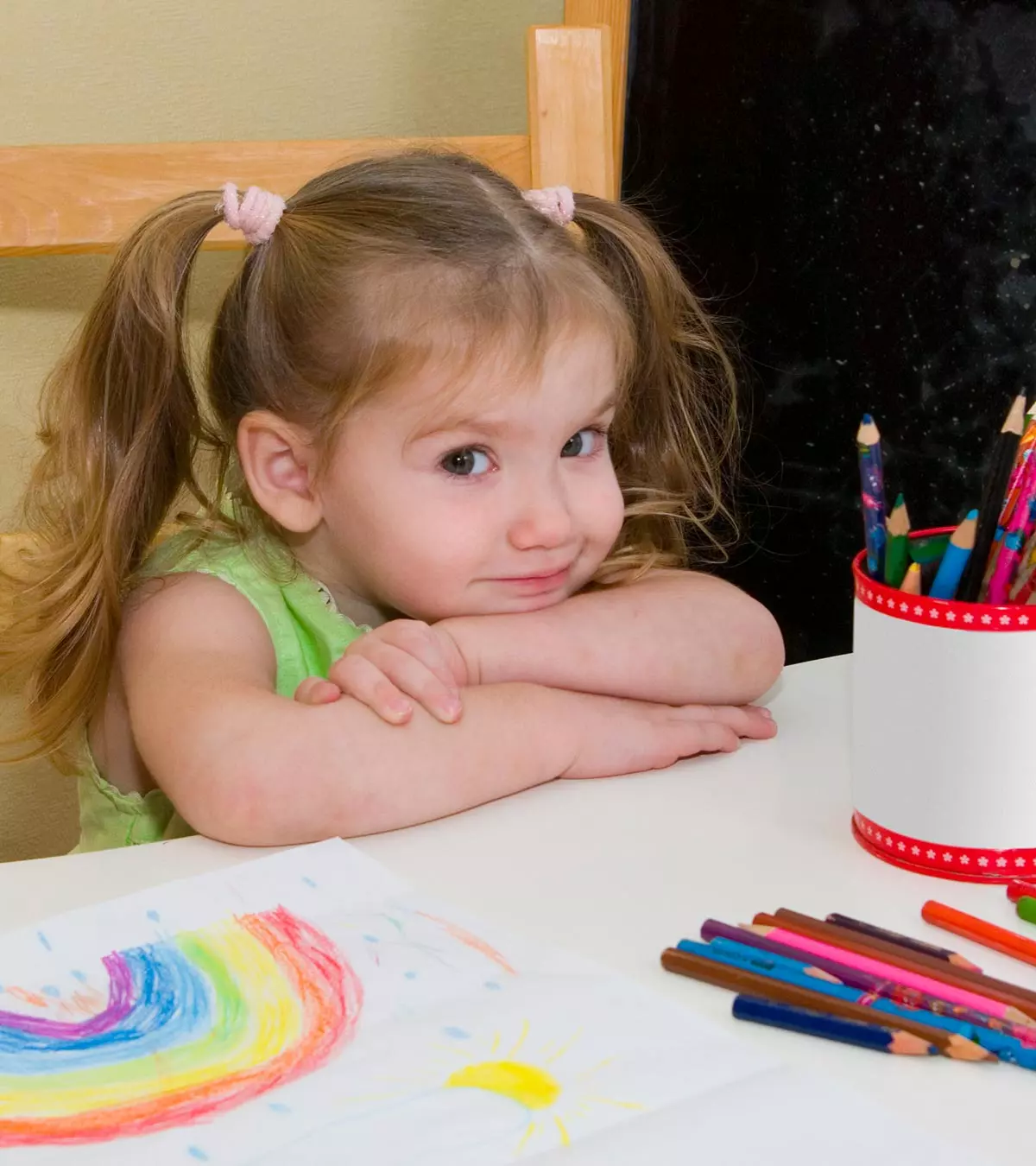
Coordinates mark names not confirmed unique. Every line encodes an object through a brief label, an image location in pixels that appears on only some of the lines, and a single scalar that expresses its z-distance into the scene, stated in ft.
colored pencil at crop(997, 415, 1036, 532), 4.65
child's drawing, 4.29
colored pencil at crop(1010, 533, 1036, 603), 4.66
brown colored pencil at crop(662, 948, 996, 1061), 4.35
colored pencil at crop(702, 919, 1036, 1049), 4.38
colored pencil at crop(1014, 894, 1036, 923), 4.61
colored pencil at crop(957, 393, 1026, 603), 4.58
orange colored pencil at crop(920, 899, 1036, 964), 4.54
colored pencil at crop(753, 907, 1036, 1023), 4.42
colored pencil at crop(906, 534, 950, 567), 4.78
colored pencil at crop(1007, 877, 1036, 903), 4.66
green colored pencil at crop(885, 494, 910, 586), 4.71
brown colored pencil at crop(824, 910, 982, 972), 4.50
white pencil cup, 4.66
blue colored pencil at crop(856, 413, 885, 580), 4.66
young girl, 5.07
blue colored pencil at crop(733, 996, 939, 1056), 4.36
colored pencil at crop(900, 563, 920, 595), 4.68
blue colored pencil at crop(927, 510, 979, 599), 4.62
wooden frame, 5.72
